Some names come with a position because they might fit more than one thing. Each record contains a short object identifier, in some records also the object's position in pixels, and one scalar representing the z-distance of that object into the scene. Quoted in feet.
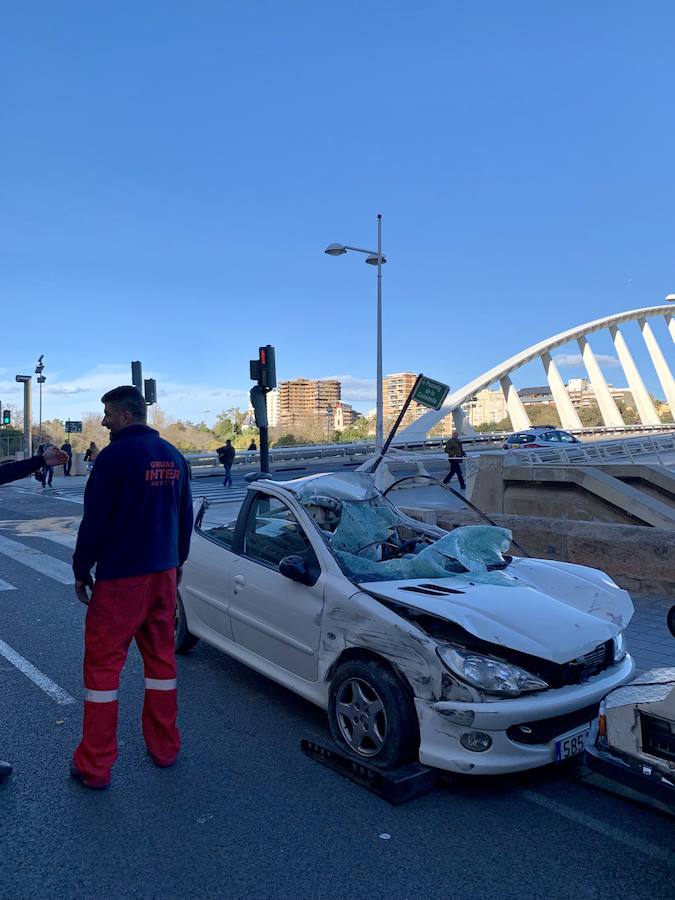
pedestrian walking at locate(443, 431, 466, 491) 69.01
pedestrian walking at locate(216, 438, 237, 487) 84.79
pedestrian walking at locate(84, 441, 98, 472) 82.99
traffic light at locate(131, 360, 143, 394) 53.01
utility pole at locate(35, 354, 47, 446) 137.18
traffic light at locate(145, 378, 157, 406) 57.47
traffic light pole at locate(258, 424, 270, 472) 34.43
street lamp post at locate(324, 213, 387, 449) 77.00
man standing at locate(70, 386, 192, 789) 11.36
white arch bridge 177.78
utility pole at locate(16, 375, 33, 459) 108.50
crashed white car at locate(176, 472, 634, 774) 11.02
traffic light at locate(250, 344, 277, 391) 35.96
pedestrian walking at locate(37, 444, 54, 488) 86.71
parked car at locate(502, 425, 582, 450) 104.06
